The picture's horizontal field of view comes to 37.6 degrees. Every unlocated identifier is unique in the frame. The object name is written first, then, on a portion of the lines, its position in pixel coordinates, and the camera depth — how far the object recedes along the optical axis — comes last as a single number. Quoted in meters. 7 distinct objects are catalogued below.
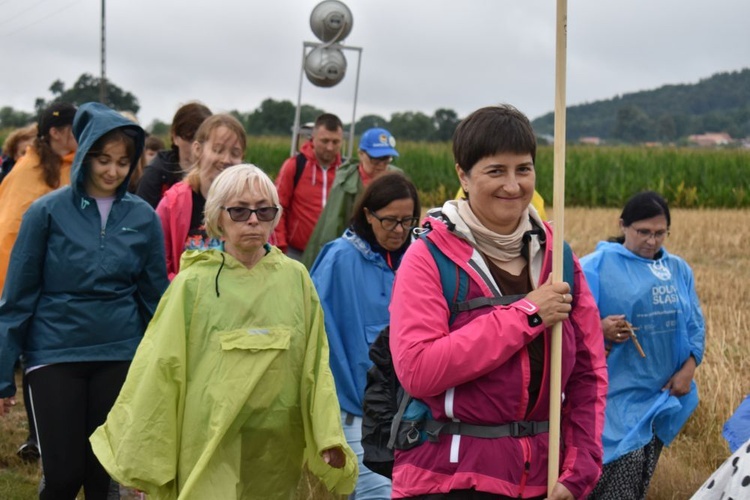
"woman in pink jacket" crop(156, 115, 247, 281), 6.02
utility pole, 33.09
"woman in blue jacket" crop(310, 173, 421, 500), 5.37
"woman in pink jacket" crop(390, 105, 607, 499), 3.19
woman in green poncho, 4.24
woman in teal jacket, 5.05
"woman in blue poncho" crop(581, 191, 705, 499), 5.65
